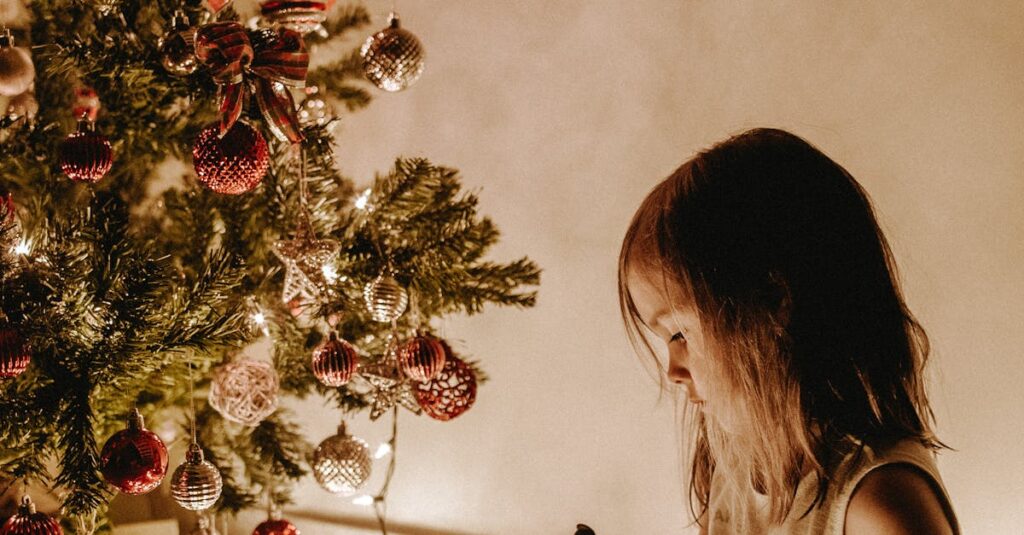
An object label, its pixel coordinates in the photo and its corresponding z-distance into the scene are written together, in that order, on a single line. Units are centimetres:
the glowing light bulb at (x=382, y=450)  121
